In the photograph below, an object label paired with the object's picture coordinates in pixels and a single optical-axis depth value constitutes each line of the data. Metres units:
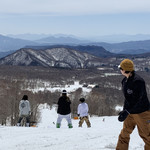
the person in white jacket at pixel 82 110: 12.42
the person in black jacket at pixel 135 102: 4.90
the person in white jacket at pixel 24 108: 12.15
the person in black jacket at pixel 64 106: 10.47
